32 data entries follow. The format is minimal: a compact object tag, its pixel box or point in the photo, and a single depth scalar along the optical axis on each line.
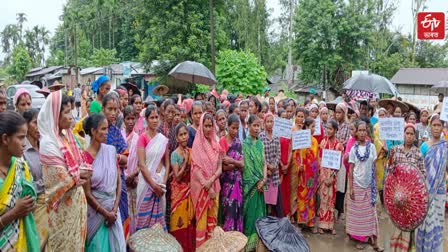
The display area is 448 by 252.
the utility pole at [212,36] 18.09
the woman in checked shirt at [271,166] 5.56
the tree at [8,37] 74.38
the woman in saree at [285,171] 5.98
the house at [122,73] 32.41
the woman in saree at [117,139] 4.10
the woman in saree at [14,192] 2.49
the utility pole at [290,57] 32.76
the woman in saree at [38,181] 3.09
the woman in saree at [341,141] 6.60
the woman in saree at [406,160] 4.65
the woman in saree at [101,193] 3.40
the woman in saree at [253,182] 5.06
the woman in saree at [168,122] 4.93
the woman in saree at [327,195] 6.14
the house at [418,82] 28.34
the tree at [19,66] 49.22
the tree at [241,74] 17.14
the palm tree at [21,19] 77.44
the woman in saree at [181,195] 4.59
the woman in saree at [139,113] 5.88
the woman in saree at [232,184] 4.87
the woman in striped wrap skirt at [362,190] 5.55
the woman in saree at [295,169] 6.14
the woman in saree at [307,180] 6.18
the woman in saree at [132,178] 4.44
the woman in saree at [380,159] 6.59
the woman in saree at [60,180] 3.06
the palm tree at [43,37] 68.31
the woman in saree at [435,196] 4.61
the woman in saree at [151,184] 4.32
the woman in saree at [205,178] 4.56
